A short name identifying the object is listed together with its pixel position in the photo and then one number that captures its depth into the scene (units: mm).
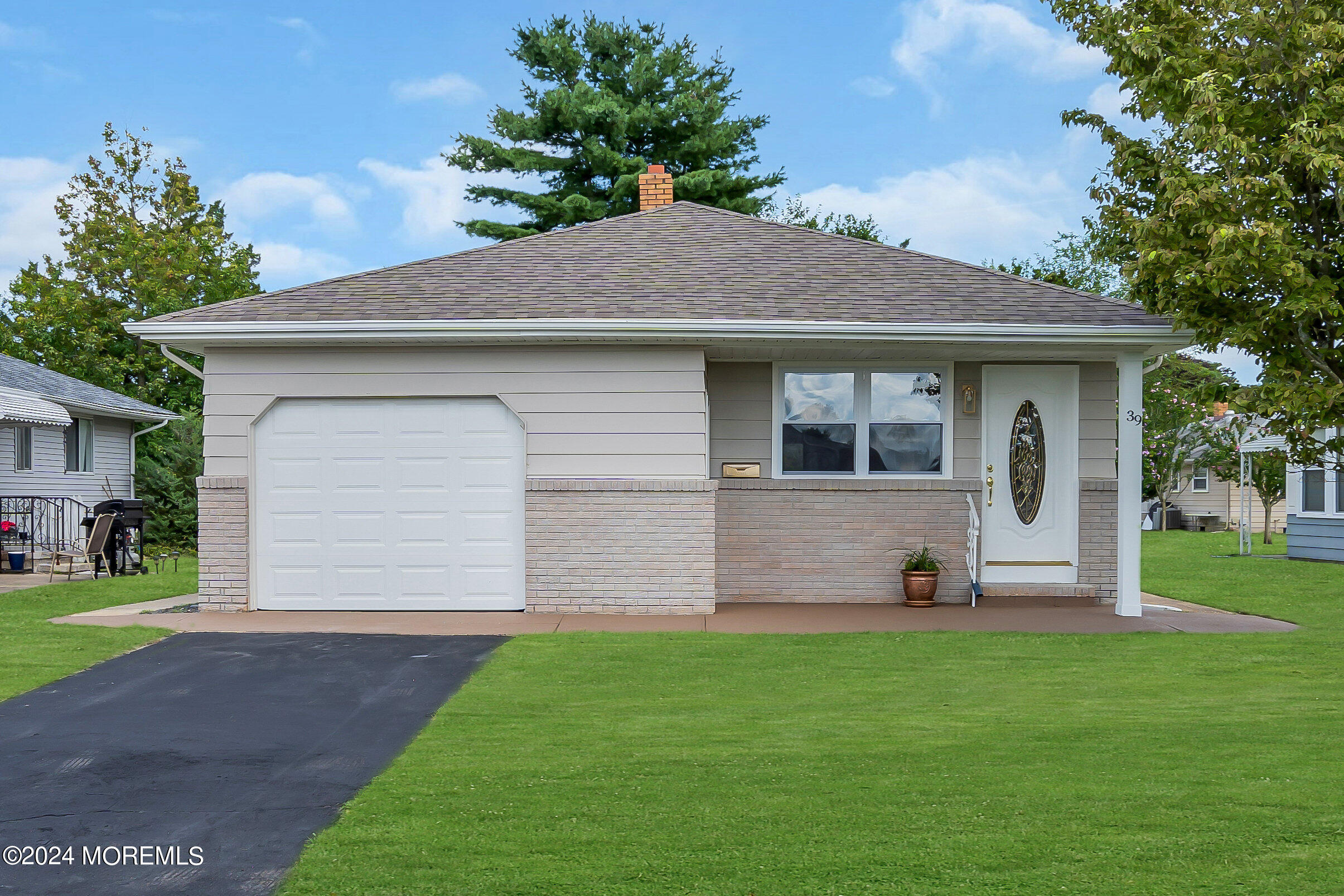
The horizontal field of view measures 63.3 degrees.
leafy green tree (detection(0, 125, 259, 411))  31141
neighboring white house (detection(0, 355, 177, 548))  19641
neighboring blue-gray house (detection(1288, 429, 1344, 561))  19844
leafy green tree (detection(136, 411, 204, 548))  24750
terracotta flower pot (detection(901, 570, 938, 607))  11547
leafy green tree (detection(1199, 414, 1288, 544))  27516
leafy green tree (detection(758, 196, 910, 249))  36000
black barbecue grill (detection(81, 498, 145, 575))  16875
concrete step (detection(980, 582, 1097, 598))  12156
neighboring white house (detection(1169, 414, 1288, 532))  35750
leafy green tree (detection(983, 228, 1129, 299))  36344
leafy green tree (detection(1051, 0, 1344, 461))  8719
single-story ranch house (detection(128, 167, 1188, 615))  10883
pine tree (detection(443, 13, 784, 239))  30484
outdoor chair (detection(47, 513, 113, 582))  16156
